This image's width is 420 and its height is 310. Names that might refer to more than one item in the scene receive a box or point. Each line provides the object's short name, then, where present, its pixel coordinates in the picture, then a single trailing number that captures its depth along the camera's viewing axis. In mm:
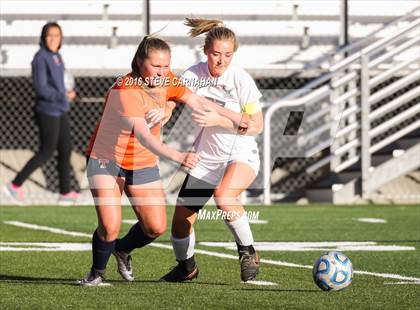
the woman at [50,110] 30484
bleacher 35625
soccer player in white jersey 16375
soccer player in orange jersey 15633
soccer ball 14883
